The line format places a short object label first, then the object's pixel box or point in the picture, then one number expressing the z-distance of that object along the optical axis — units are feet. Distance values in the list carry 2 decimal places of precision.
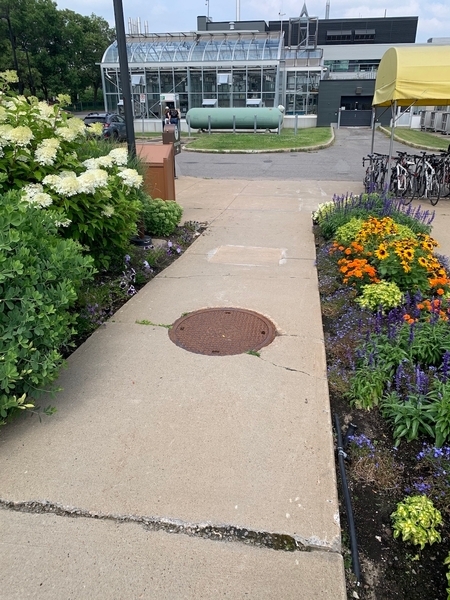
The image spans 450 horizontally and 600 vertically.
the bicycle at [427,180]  31.14
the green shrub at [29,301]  7.79
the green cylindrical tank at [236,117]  92.22
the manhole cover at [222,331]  11.50
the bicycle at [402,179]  32.09
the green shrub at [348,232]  17.47
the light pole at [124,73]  19.76
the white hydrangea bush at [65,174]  12.16
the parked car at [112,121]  74.62
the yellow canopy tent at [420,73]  28.27
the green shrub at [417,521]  6.29
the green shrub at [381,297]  12.81
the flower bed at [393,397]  6.26
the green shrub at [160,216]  20.76
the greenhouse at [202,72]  102.53
